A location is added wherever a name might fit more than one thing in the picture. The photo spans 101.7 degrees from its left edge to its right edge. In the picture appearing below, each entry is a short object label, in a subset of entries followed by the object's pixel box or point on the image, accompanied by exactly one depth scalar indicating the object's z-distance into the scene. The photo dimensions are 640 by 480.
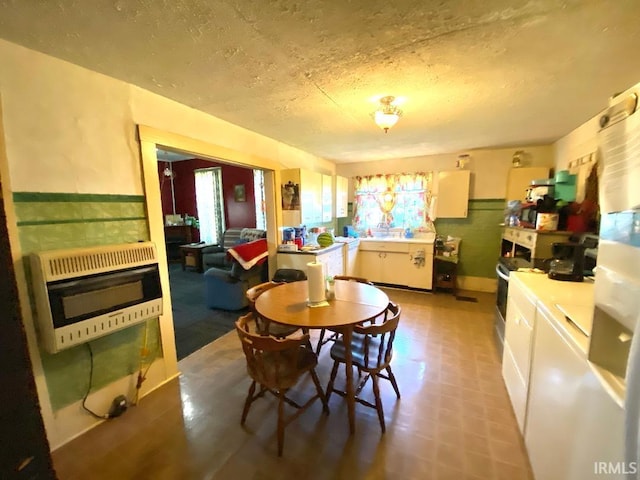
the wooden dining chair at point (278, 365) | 1.49
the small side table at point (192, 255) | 5.73
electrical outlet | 1.82
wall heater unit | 1.44
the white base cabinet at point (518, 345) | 1.55
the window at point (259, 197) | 5.66
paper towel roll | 1.82
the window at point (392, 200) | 4.64
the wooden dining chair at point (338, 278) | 2.35
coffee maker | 1.81
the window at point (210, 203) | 6.17
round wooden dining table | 1.60
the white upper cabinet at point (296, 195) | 3.63
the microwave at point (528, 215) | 2.81
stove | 2.43
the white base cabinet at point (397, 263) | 4.27
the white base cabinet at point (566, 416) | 0.75
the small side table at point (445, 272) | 4.18
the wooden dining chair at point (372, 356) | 1.63
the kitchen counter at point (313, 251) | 3.48
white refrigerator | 0.58
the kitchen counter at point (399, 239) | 4.37
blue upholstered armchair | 3.43
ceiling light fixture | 2.13
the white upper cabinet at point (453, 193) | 4.20
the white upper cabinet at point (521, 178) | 3.71
